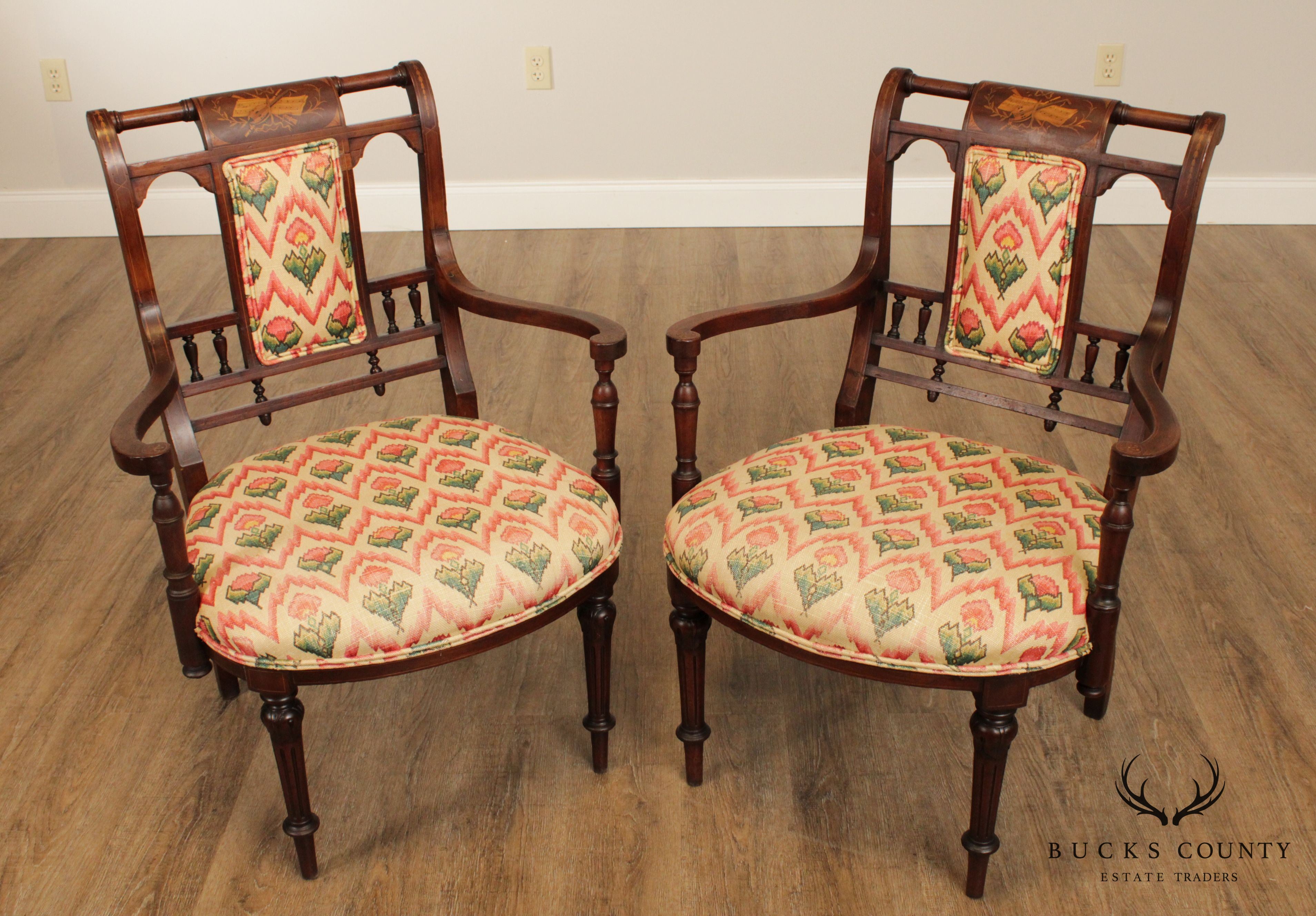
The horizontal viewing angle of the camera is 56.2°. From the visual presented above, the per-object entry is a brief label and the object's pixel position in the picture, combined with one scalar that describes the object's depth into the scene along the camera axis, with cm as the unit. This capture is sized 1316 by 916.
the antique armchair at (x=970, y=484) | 134
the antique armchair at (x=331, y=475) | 137
